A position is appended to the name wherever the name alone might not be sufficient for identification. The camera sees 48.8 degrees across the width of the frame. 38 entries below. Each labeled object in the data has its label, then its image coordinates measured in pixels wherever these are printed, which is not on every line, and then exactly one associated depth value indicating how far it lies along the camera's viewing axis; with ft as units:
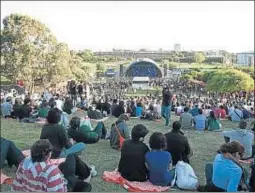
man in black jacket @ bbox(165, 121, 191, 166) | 11.82
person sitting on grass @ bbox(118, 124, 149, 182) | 10.43
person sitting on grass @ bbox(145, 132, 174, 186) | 10.18
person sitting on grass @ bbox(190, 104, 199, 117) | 24.75
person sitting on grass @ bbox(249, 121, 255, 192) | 9.43
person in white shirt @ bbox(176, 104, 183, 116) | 30.32
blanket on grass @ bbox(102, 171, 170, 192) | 10.13
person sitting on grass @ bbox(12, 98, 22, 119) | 23.75
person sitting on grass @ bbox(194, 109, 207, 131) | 21.67
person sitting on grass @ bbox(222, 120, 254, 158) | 13.42
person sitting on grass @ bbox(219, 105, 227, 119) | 27.96
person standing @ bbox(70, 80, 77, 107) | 32.56
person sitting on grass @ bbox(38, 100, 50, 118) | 22.69
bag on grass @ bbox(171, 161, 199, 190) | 10.48
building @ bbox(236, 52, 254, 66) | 192.24
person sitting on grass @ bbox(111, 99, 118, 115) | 25.98
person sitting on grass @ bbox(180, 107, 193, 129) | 21.75
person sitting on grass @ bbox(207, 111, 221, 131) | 21.86
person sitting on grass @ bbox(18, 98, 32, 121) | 23.32
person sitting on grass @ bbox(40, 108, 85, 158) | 11.46
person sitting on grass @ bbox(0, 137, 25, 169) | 10.36
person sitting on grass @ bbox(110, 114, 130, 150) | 15.25
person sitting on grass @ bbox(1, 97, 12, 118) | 24.79
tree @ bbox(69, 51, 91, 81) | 70.12
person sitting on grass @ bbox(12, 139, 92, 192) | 7.47
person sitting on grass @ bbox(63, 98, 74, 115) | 25.56
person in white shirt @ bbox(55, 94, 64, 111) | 26.36
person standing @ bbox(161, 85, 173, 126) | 22.08
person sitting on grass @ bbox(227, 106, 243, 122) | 26.47
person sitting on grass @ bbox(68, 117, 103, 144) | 14.35
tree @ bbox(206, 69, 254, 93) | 87.79
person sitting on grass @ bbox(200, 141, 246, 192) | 8.96
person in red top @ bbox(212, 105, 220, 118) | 27.78
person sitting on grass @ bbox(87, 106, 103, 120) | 22.85
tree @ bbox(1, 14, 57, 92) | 57.66
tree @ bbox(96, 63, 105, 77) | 118.91
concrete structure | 109.35
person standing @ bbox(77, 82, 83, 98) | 33.51
